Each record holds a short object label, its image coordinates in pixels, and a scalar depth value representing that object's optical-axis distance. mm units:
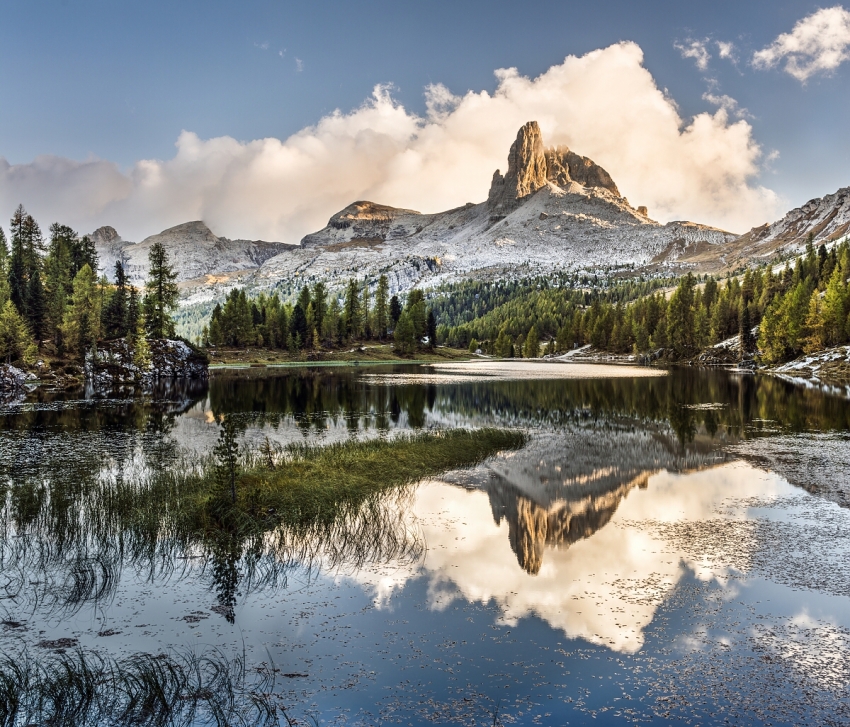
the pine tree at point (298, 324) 156750
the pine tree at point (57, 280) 97312
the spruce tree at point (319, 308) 161125
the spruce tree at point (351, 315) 166750
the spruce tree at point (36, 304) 95938
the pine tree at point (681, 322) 167625
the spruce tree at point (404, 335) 166125
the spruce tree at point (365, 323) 174000
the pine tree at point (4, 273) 90650
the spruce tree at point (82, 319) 93750
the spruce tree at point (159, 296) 108938
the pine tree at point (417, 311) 172125
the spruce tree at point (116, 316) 103438
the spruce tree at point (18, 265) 96750
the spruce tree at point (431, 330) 183500
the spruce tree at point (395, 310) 177500
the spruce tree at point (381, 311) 172750
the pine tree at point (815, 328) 111438
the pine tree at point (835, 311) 107250
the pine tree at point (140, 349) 98625
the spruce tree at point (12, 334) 83062
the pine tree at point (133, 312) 104438
